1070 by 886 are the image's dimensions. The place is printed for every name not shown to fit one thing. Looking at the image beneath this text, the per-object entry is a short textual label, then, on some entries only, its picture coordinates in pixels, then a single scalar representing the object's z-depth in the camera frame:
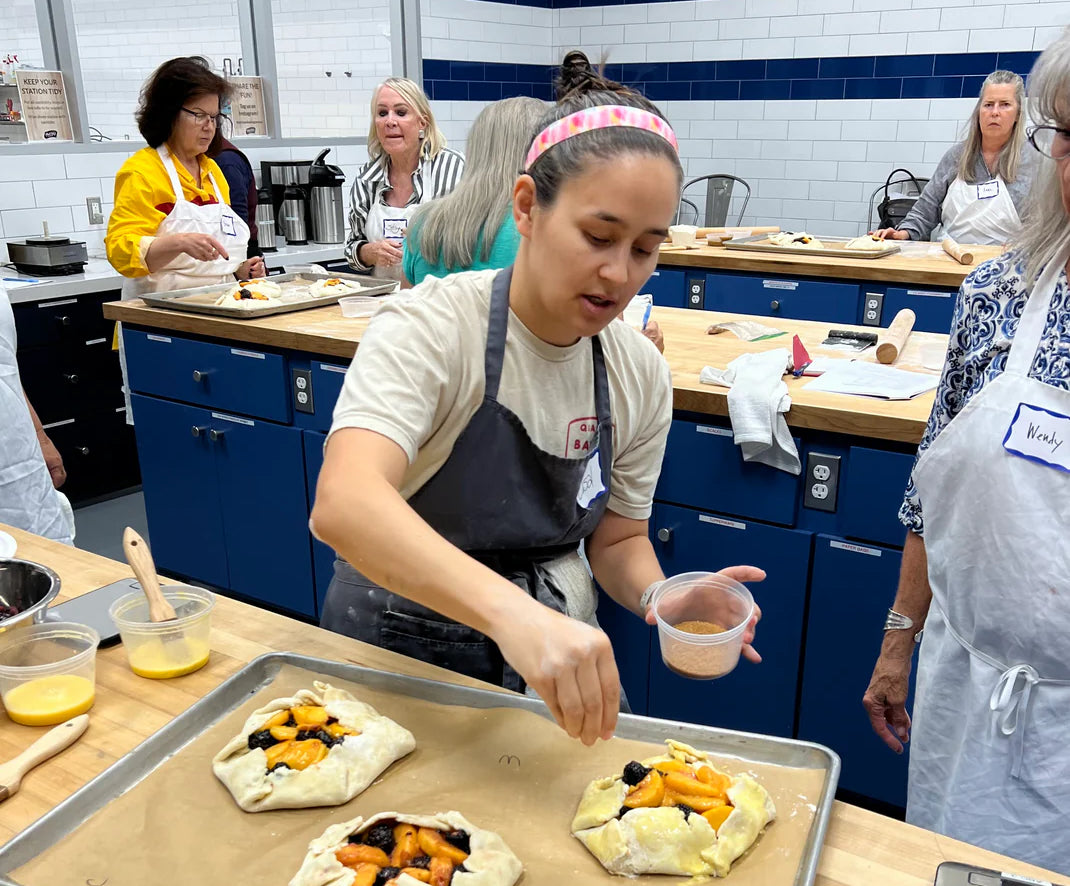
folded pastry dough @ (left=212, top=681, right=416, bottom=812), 1.09
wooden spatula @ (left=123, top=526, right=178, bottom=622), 1.30
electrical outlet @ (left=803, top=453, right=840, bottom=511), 2.32
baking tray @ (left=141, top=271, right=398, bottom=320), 3.32
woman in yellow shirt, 3.73
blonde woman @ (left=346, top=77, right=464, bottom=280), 3.96
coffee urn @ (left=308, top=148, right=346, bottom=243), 5.56
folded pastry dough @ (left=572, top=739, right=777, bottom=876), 1.01
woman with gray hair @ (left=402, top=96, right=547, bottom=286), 2.65
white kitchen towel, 2.32
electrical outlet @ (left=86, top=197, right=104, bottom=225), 5.00
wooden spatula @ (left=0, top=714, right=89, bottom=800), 1.08
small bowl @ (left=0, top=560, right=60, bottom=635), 1.39
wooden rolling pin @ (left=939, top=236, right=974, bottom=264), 4.51
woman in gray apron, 1.04
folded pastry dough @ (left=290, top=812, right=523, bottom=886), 0.98
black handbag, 6.05
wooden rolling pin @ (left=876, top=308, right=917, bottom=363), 2.72
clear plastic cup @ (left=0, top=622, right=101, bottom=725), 1.19
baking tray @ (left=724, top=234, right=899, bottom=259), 4.77
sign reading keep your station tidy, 4.75
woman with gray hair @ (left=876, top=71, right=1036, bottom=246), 5.06
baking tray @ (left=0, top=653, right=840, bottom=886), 1.01
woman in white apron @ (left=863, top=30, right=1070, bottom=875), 1.30
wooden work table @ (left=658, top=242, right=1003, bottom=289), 4.40
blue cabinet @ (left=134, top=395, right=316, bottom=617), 3.31
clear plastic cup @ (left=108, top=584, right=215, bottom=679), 1.28
